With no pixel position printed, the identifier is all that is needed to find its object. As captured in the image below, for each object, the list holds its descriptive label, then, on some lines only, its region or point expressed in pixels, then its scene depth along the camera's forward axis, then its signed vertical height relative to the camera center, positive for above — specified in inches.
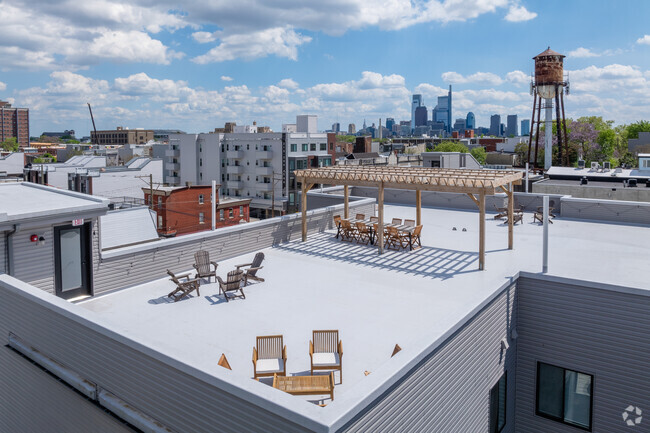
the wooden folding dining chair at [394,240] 562.9 -79.8
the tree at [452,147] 3919.8 +196.2
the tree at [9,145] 6307.6 +337.4
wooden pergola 471.8 -9.2
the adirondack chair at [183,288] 403.5 -98.7
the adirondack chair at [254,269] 440.1 -89.6
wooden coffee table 261.4 -115.6
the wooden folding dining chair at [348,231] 603.8 -75.3
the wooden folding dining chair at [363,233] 592.1 -76.0
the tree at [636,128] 3585.1 +327.7
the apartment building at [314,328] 234.4 -106.3
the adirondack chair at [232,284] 402.3 -93.9
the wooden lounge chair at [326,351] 280.8 -108.8
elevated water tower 1863.9 +332.2
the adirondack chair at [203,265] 445.1 -86.6
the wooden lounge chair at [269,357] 278.7 -111.5
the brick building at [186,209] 1798.7 -148.8
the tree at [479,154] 3624.5 +131.1
